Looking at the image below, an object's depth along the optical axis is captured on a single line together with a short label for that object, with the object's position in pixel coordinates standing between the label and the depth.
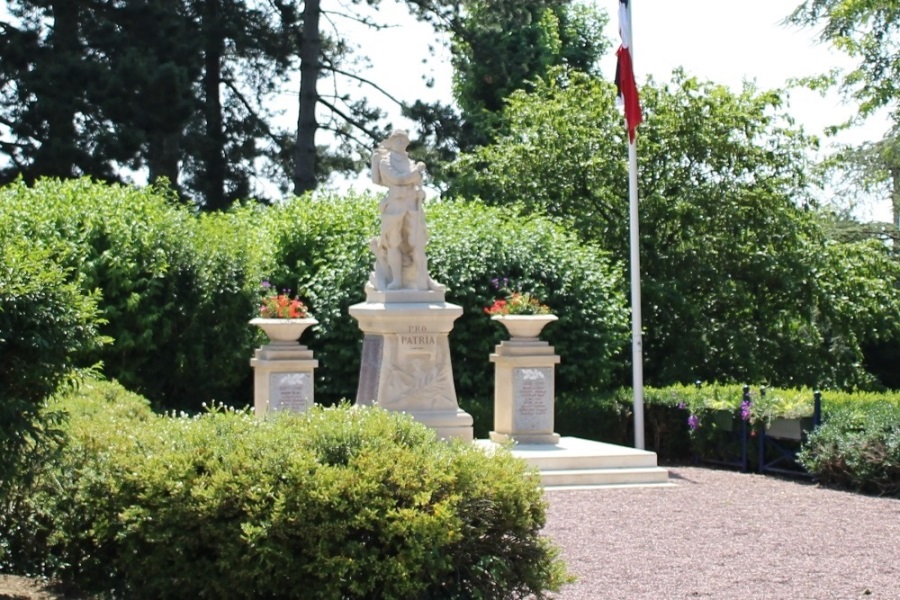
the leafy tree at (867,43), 20.42
